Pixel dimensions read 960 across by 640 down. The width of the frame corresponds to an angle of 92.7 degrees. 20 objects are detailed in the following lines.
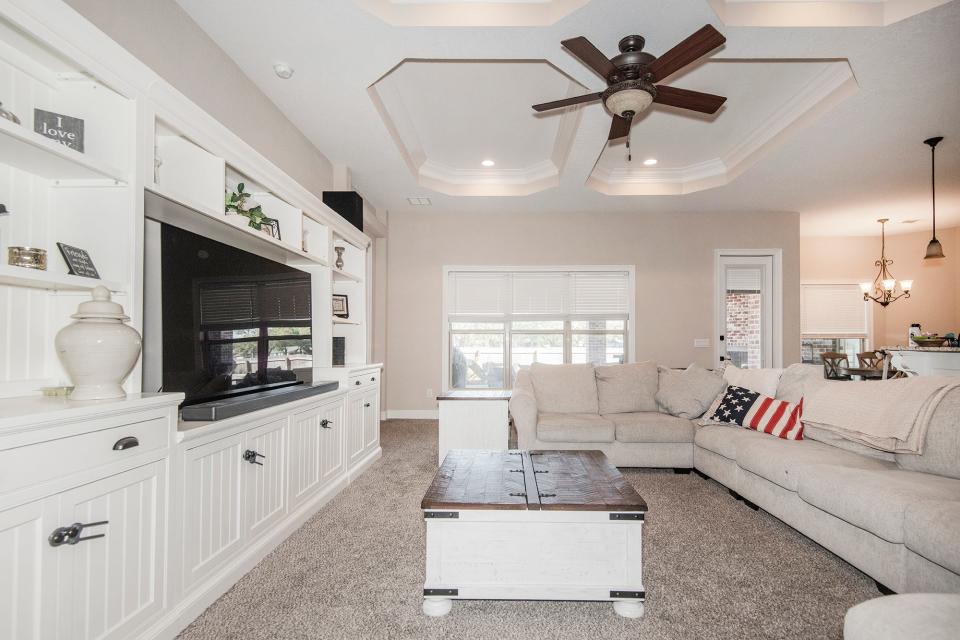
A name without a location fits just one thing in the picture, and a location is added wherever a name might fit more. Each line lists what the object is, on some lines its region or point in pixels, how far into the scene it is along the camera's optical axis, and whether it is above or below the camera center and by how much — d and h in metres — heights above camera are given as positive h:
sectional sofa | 1.79 -0.78
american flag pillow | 3.01 -0.64
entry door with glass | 6.28 +0.20
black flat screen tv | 1.86 +0.01
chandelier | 6.74 +0.60
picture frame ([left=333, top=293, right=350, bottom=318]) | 4.18 +0.16
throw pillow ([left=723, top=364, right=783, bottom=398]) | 3.48 -0.44
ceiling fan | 2.31 +1.38
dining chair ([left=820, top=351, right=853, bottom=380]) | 6.41 -0.58
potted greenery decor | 2.51 +0.64
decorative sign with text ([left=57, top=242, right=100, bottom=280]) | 1.52 +0.20
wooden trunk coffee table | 1.79 -0.90
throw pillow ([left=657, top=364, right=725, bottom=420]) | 3.78 -0.58
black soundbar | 1.92 -0.39
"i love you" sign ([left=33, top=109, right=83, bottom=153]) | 1.51 +0.65
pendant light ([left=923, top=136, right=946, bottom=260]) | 4.86 +0.78
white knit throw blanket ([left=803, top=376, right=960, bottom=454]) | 2.30 -0.48
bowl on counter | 5.26 -0.20
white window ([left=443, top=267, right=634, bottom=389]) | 6.25 +0.06
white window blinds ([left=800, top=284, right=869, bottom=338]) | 7.80 +0.21
